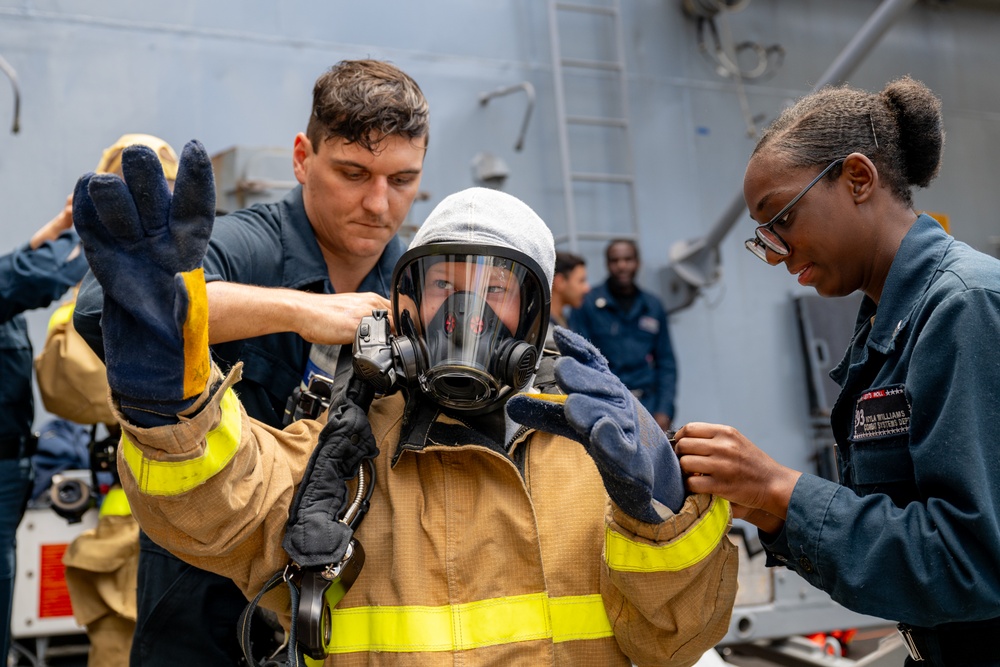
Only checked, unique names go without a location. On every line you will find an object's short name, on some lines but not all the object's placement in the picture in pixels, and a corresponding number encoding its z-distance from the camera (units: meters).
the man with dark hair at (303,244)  2.28
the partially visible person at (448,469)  1.45
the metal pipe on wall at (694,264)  6.31
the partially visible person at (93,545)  3.56
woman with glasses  1.52
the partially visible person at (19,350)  3.35
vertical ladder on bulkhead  6.60
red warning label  4.15
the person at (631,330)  6.30
